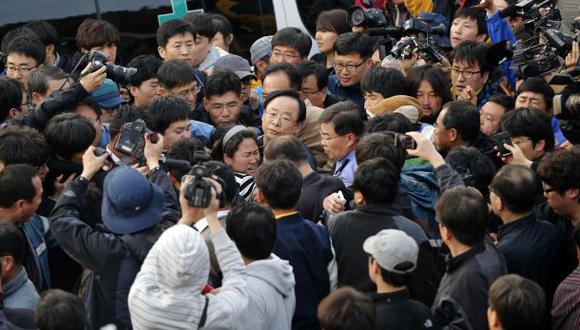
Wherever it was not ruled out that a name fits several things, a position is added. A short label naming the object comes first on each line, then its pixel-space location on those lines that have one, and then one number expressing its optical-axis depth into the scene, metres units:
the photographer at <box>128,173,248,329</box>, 10.01
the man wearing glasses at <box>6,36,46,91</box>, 17.41
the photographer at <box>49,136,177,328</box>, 11.24
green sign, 20.75
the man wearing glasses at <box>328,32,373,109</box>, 18.33
